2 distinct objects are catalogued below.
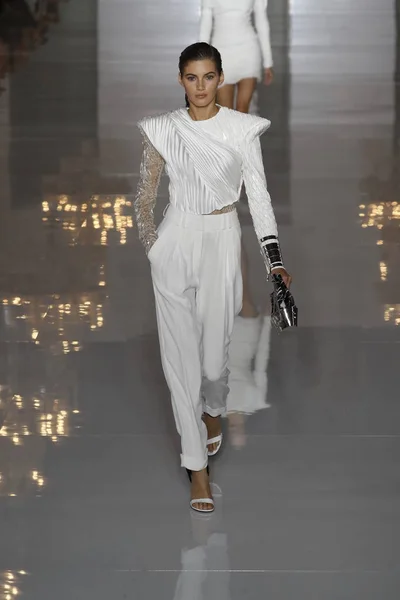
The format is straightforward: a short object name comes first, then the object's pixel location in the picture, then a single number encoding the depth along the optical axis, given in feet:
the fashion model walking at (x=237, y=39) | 64.23
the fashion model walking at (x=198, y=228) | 29.84
